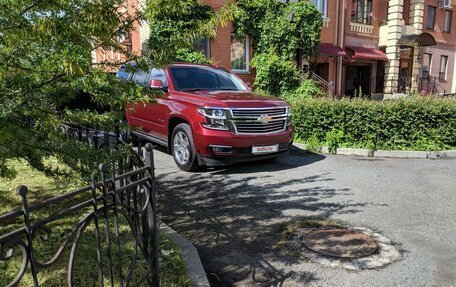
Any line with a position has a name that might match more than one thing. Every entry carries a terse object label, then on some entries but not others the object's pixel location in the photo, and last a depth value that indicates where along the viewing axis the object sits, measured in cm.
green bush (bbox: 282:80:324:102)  1414
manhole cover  343
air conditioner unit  2581
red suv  592
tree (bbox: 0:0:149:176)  198
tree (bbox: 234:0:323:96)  1491
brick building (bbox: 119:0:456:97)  1602
